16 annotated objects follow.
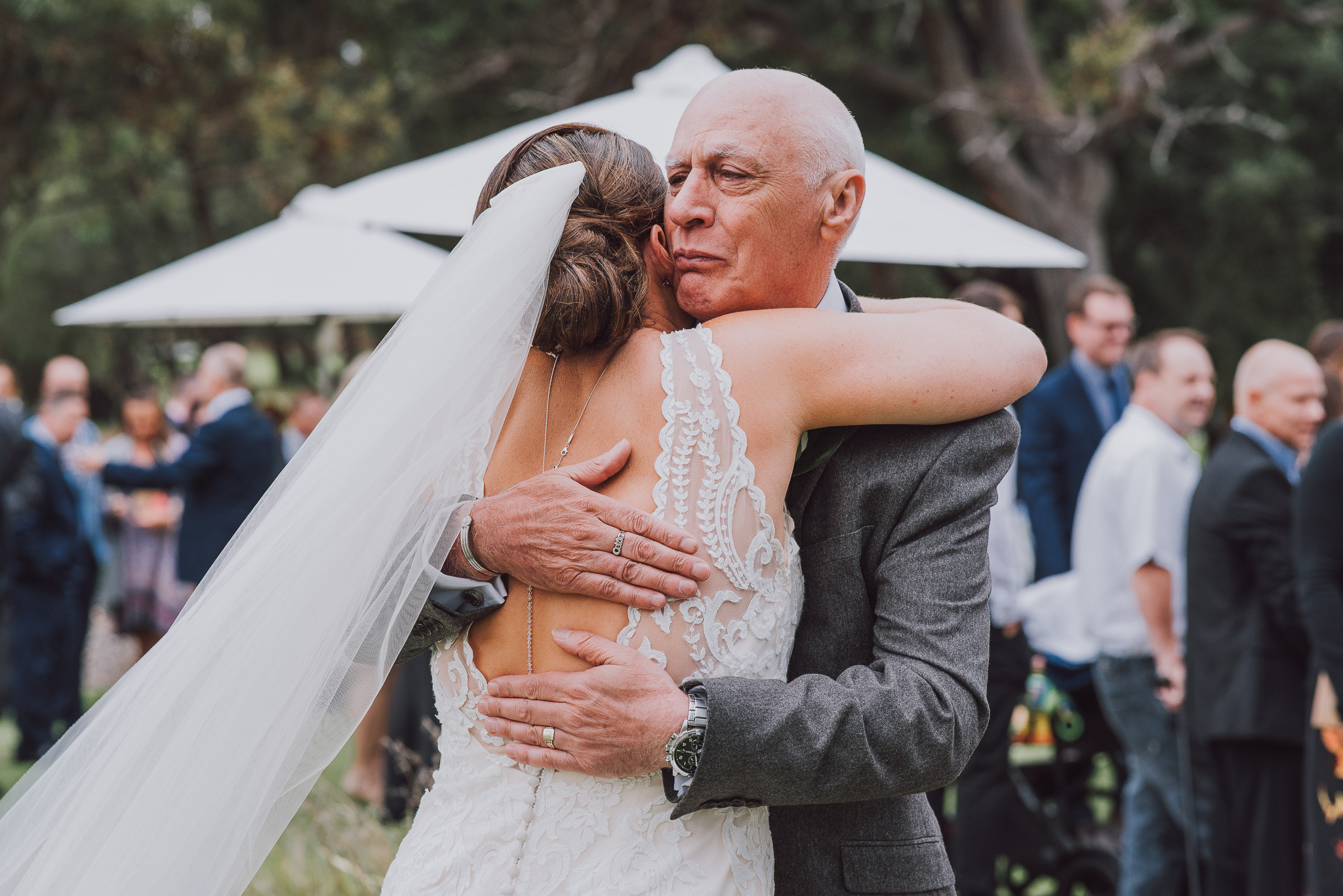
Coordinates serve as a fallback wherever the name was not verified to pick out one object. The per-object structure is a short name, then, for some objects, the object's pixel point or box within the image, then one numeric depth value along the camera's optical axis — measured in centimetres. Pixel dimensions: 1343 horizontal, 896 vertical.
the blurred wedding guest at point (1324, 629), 398
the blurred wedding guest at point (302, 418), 977
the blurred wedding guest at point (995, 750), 536
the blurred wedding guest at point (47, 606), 847
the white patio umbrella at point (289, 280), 830
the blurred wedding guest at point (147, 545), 962
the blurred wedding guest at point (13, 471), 768
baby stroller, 555
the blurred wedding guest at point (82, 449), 916
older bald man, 177
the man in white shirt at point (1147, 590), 529
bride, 183
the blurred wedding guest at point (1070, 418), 666
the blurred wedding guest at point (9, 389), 954
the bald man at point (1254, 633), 453
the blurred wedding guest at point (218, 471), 798
